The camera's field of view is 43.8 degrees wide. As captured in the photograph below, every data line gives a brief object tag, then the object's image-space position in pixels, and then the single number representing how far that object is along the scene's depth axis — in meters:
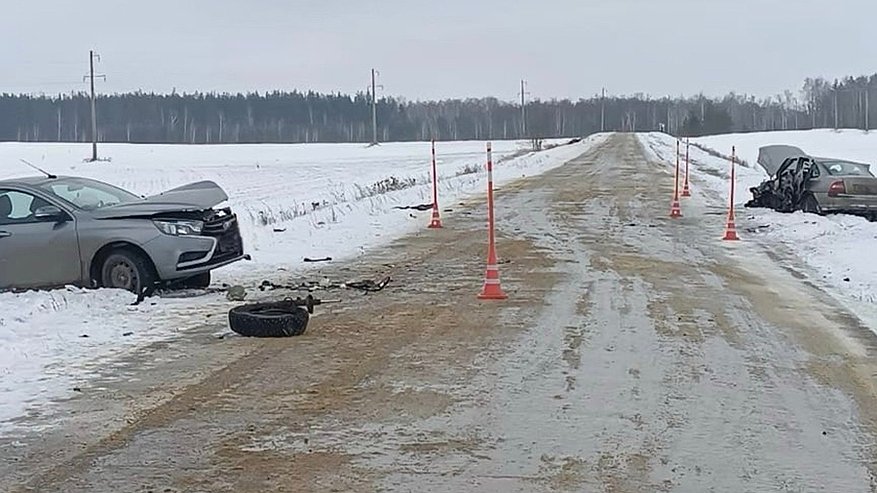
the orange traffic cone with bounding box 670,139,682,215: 23.72
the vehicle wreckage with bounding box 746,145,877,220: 21.20
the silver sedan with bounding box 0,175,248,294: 11.86
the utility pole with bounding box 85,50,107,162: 78.64
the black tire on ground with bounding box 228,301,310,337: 9.80
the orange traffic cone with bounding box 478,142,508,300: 12.10
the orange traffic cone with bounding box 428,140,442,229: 21.41
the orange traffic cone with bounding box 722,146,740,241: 18.84
